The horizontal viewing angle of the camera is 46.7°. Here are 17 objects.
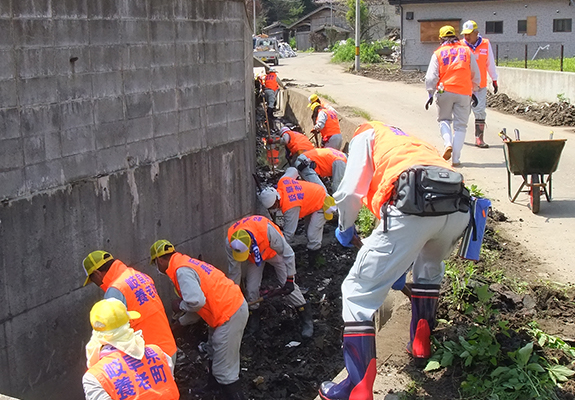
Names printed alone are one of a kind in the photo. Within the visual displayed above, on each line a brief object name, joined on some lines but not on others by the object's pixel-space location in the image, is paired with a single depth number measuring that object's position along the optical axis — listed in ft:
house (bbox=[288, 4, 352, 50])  174.50
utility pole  81.13
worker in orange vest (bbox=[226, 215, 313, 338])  21.45
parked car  116.98
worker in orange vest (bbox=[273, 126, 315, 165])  34.47
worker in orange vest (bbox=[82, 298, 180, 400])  12.24
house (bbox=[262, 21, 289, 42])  205.87
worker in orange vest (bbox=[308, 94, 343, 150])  37.45
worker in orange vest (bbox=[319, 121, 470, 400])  12.48
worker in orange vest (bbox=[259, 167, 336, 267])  26.45
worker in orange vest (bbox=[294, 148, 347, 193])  31.65
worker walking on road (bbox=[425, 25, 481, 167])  29.45
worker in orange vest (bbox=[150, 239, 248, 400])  17.67
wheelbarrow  22.70
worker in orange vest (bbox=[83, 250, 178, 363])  16.14
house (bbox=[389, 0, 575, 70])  87.04
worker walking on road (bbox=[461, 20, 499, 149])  33.83
